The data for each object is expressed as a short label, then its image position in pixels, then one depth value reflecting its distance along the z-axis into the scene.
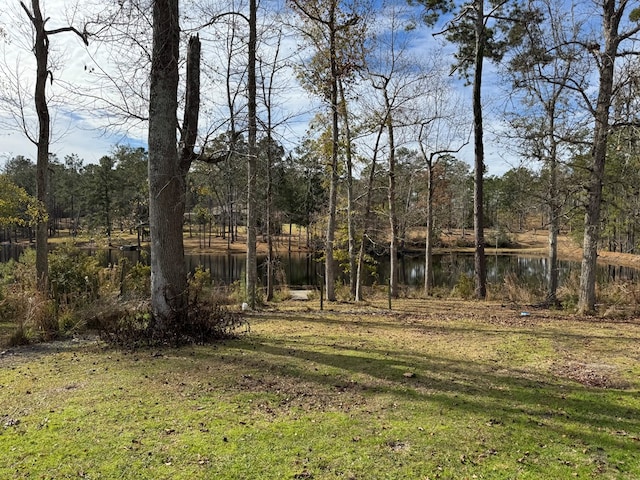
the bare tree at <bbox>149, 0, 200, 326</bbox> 5.99
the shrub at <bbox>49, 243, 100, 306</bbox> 9.95
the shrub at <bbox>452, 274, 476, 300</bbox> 14.23
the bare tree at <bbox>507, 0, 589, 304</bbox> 8.92
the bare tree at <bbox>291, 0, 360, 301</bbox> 11.34
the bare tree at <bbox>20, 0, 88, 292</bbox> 10.40
